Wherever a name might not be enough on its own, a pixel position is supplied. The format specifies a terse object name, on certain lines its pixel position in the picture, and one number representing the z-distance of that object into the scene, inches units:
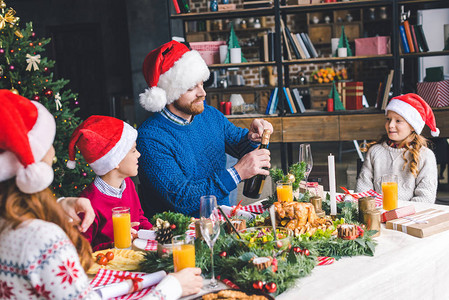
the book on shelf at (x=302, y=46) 178.2
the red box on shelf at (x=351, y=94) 176.1
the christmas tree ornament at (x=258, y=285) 49.4
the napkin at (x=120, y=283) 50.2
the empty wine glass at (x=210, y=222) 54.2
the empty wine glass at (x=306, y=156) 86.0
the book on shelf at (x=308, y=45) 178.9
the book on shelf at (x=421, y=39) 167.6
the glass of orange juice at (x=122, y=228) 66.3
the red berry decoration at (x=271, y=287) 49.0
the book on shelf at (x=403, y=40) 168.7
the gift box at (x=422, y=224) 68.0
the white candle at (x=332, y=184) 71.0
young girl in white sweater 105.3
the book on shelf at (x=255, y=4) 177.0
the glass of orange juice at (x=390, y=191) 80.0
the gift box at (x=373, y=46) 172.9
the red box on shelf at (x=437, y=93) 167.3
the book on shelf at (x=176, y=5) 180.3
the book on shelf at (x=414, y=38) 167.8
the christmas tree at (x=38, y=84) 122.4
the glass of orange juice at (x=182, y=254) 53.0
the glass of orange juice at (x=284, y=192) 79.5
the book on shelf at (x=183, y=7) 181.8
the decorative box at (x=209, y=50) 184.9
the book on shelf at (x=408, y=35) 167.8
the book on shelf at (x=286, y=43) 177.8
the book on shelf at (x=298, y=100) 178.7
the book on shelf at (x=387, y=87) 169.2
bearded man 86.8
